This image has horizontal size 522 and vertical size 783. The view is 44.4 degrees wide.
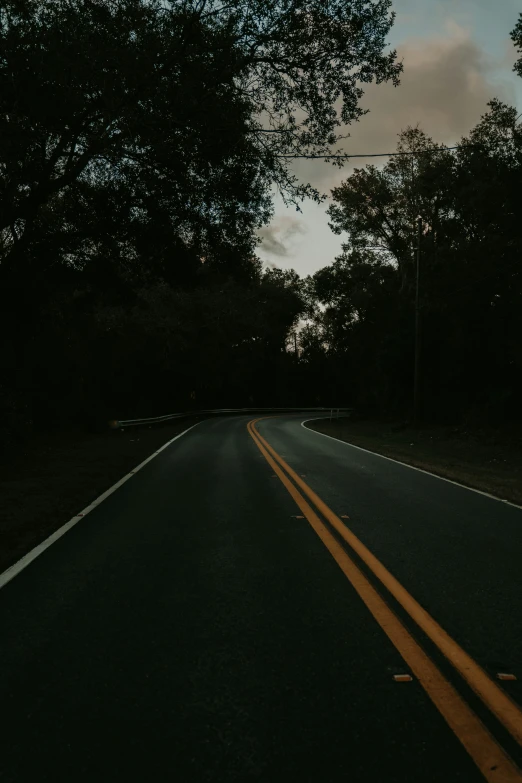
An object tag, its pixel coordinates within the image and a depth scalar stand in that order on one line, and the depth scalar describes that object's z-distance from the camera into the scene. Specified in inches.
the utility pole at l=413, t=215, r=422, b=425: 1160.2
